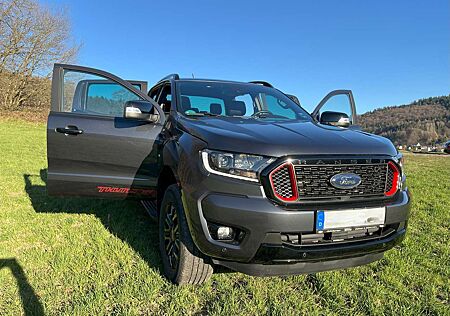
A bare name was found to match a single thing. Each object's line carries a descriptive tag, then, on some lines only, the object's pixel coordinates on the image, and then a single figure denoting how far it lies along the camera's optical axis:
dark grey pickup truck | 2.01
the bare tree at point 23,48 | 22.52
